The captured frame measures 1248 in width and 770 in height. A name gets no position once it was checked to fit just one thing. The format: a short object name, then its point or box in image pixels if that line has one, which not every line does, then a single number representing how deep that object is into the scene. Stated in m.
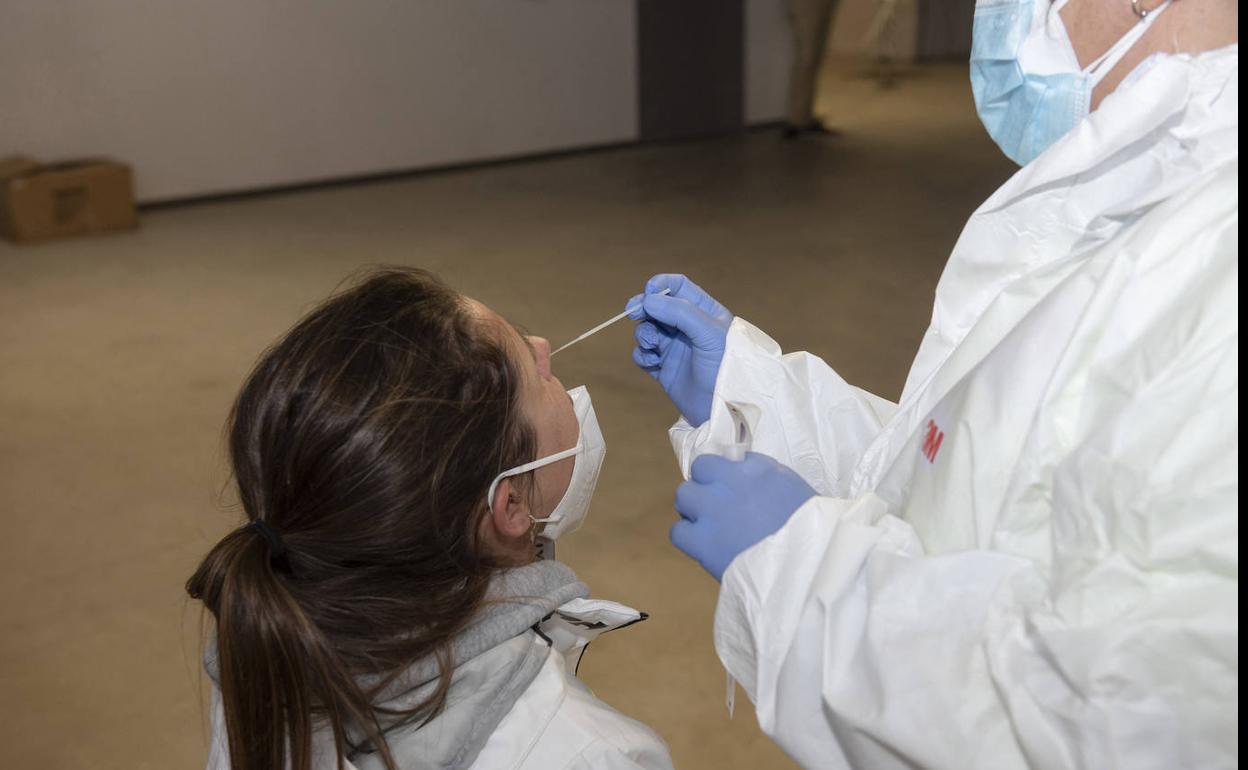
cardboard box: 4.74
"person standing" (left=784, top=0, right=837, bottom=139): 6.76
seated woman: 0.97
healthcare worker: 0.74
